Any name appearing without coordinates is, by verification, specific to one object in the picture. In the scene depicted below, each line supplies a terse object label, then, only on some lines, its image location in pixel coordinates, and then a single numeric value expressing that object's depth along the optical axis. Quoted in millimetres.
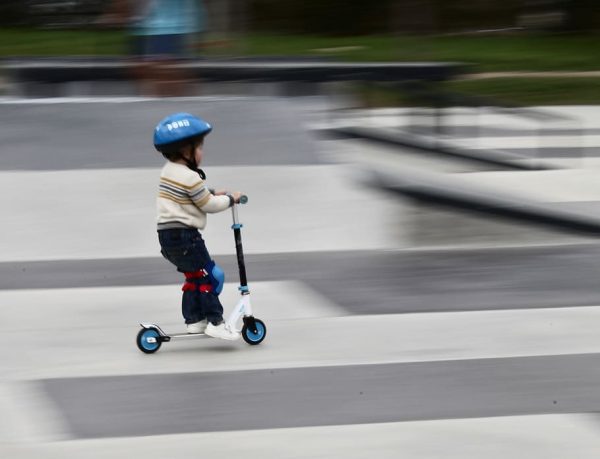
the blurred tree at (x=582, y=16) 53623
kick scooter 12841
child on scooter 12515
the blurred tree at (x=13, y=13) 53891
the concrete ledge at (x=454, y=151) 25787
